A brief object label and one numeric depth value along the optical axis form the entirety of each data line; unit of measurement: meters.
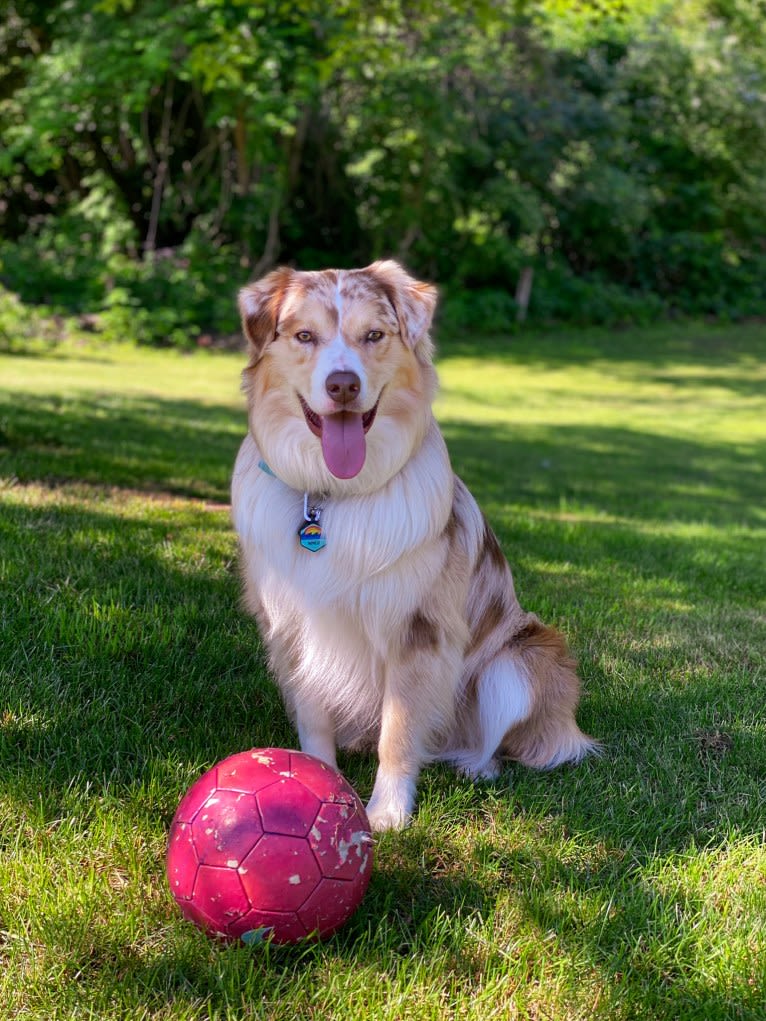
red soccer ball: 2.38
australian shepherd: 3.23
